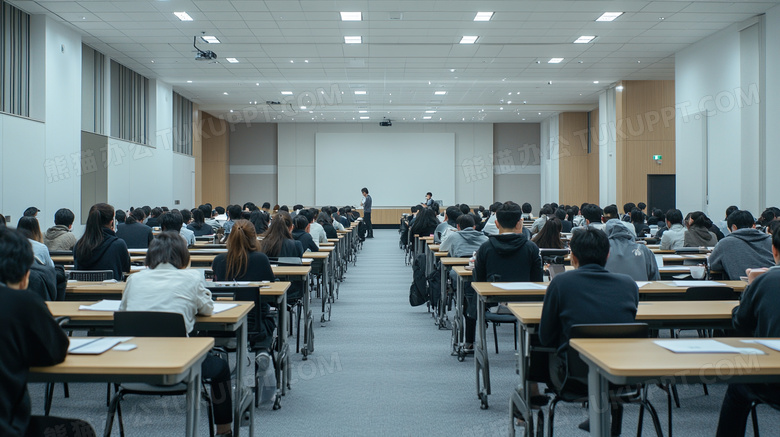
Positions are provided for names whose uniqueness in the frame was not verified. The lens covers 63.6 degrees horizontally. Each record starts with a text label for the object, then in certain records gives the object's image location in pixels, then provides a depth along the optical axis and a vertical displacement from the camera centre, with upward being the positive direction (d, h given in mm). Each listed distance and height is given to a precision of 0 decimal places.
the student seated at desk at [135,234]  7012 -237
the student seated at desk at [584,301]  2758 -402
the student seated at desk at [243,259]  4293 -321
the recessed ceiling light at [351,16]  10109 +3177
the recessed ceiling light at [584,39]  11617 +3207
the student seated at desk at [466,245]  5117 -344
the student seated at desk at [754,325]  2529 -483
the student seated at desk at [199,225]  8883 -181
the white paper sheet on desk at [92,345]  2285 -500
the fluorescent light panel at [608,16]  10156 +3171
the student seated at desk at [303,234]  7000 -247
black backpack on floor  6707 -855
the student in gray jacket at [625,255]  4527 -324
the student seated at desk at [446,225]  8283 -184
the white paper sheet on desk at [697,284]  4013 -479
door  16025 +466
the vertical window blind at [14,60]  9656 +2416
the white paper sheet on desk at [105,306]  3320 -500
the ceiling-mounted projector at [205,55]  11672 +2919
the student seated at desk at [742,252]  4617 -312
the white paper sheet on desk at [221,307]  3188 -492
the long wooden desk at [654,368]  2064 -522
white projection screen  24031 +1705
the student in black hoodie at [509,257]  4520 -335
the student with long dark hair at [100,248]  4852 -272
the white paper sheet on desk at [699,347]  2281 -511
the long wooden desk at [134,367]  2090 -517
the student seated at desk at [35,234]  4266 -150
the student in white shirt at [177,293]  2938 -379
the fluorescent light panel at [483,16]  10125 +3170
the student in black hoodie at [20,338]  1906 -390
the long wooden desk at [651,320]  3033 -546
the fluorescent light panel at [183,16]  10152 +3205
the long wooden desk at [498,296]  3818 -540
